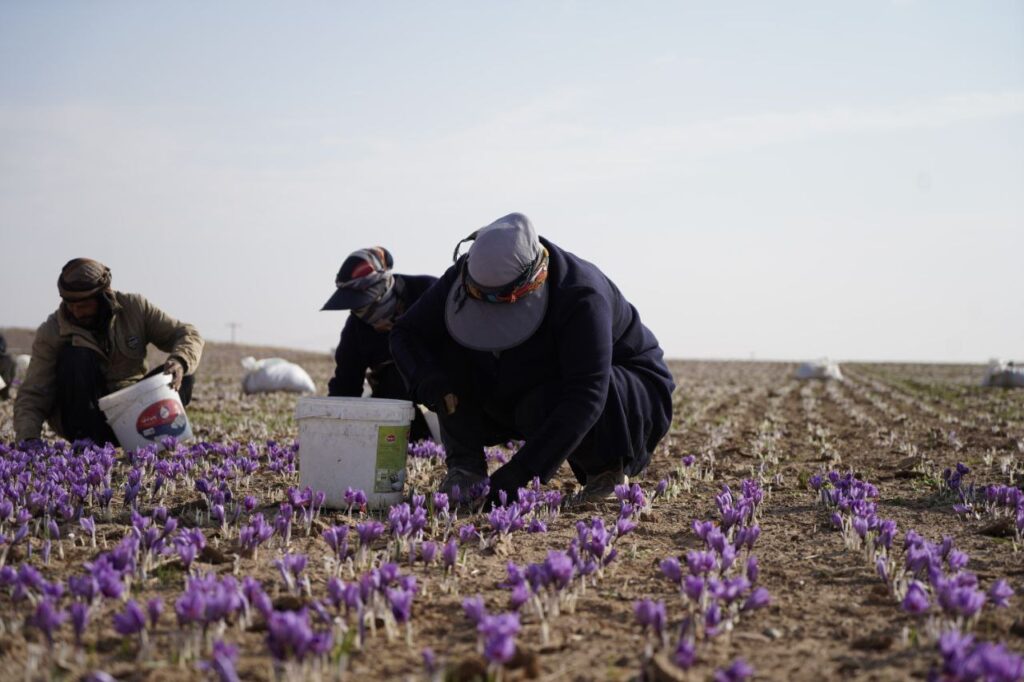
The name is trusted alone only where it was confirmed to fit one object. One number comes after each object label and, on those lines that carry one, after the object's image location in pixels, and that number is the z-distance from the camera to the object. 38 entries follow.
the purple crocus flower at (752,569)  3.45
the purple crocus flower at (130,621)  2.72
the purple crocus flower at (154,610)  2.86
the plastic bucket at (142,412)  7.01
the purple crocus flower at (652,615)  2.82
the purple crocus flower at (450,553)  3.60
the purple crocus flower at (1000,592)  3.11
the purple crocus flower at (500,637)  2.45
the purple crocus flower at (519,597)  3.05
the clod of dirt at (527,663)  2.65
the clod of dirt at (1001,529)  4.61
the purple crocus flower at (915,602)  2.96
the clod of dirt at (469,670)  2.61
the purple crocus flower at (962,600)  2.91
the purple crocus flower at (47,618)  2.72
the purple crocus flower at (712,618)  2.93
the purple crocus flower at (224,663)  2.41
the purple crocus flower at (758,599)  3.15
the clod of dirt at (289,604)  3.25
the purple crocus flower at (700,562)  3.45
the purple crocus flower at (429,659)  2.53
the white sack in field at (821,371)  28.42
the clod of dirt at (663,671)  2.51
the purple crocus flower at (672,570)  3.40
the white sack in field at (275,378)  15.41
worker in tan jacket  7.12
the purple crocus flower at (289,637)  2.54
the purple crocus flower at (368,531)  3.88
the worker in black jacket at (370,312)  6.40
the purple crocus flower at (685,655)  2.56
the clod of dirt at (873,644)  2.91
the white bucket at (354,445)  5.06
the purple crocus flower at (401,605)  2.96
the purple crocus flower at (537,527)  4.47
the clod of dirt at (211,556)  3.92
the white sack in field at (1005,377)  24.08
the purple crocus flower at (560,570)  3.23
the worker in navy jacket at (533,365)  4.83
